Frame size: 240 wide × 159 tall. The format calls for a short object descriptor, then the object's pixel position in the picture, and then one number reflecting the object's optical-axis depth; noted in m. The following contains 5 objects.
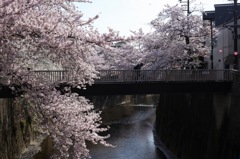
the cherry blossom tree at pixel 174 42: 29.56
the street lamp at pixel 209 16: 31.97
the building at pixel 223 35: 31.16
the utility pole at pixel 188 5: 31.33
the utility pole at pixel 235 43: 19.90
